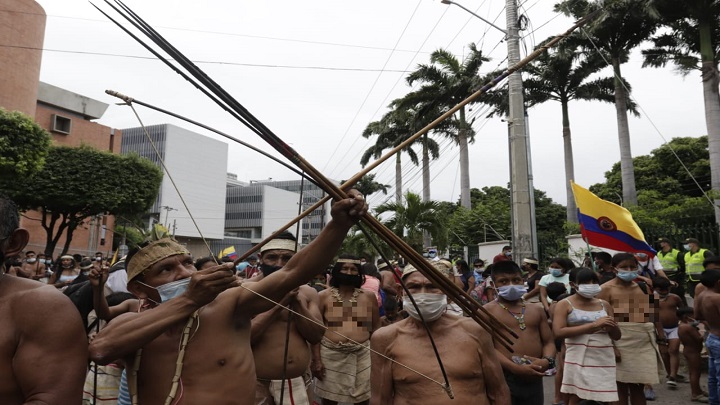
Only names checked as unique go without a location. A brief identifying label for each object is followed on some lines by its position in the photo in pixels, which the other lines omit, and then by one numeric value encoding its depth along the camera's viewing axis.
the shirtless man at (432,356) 3.11
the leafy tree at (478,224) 25.08
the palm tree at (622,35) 22.62
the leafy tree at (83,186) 27.95
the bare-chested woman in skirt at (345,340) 5.43
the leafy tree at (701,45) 20.61
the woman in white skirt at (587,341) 5.16
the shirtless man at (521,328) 4.61
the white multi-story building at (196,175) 76.81
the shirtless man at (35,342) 1.87
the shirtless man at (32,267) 11.70
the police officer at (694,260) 10.34
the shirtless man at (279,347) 3.98
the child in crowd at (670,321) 7.63
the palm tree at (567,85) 27.86
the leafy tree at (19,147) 20.48
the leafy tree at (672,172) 32.78
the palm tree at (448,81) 25.47
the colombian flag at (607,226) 8.02
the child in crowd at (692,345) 6.92
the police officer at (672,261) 10.99
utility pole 11.46
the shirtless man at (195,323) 2.17
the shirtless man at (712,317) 5.93
